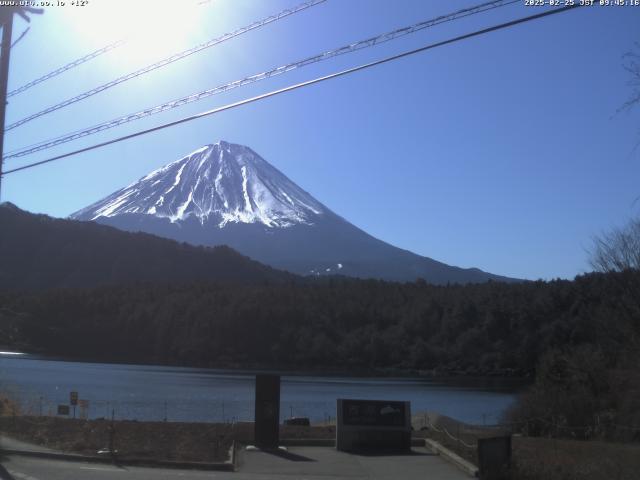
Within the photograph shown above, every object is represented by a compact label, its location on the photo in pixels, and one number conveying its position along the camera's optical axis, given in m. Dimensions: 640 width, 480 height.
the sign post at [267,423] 18.95
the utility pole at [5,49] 17.52
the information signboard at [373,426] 19.42
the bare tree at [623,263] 38.91
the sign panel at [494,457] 13.88
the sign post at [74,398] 24.75
